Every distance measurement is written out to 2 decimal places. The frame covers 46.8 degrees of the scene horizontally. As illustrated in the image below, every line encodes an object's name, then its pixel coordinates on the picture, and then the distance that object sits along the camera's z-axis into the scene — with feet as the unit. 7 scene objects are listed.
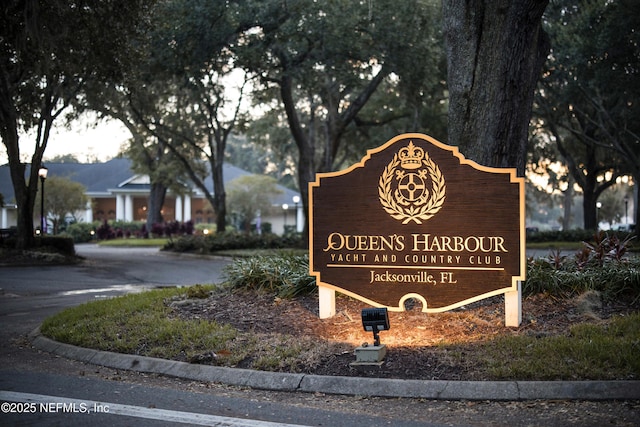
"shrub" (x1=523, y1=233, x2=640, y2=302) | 31.60
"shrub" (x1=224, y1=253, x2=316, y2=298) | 35.91
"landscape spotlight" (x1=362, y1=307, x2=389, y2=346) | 25.64
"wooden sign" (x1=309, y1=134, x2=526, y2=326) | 28.63
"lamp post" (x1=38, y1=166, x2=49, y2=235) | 97.40
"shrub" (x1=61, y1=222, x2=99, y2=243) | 171.32
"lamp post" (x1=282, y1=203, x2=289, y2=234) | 186.35
